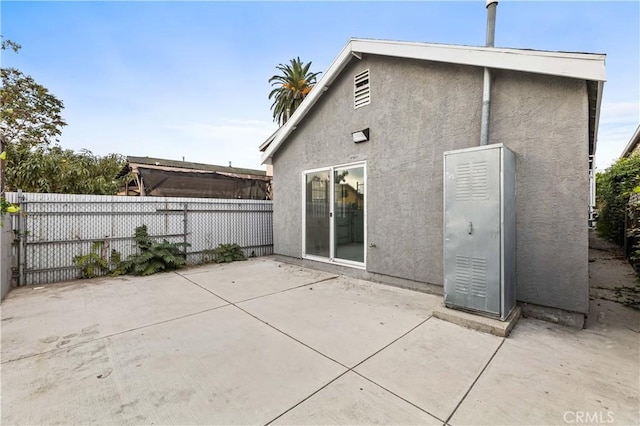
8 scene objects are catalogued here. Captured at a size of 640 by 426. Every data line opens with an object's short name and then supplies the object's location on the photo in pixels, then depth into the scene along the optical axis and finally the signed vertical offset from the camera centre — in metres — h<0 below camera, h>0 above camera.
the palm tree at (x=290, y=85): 16.17 +8.27
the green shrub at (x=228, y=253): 7.11 -1.15
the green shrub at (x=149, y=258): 5.65 -1.04
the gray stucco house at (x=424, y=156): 3.04 +0.96
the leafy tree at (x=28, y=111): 10.96 +4.62
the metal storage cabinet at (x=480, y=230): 2.97 -0.20
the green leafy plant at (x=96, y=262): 5.38 -1.06
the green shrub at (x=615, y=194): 6.28 +0.63
